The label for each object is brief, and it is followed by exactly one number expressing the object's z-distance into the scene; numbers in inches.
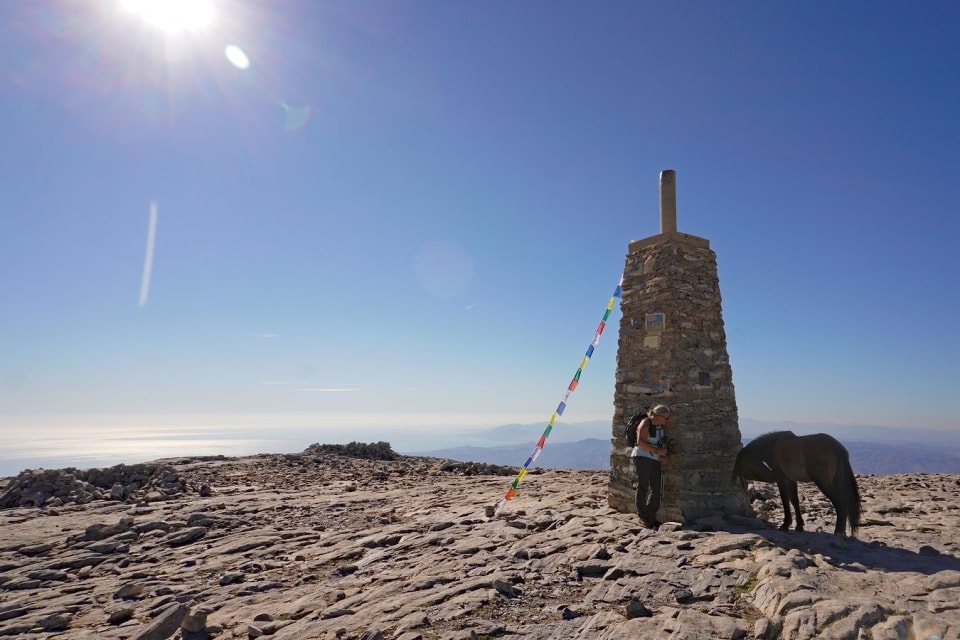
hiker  394.5
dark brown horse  360.8
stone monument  414.0
